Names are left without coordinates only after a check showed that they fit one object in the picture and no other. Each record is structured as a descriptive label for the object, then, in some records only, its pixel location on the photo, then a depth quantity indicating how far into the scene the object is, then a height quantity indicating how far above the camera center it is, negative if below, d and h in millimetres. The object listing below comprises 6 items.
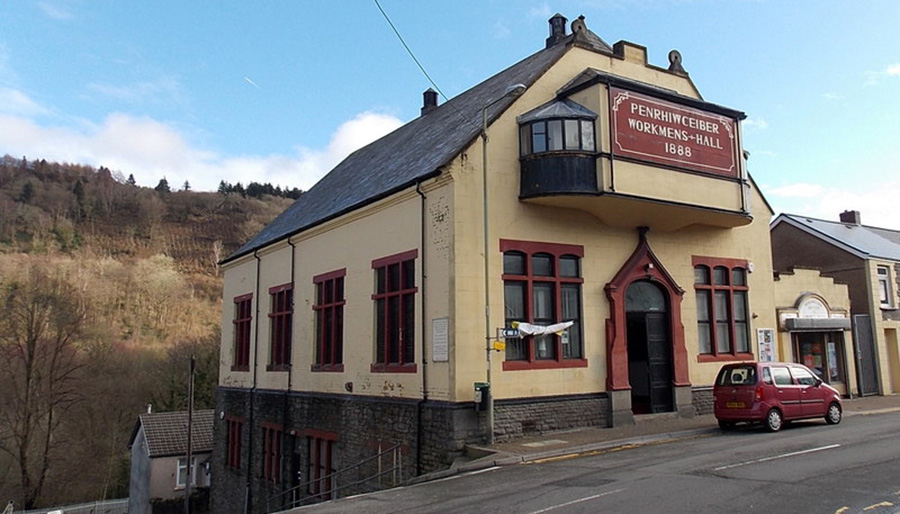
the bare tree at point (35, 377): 44250 -716
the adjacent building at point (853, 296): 25719 +2398
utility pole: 32219 -5550
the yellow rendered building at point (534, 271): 15945 +2419
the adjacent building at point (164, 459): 35219 -4986
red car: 15898 -949
